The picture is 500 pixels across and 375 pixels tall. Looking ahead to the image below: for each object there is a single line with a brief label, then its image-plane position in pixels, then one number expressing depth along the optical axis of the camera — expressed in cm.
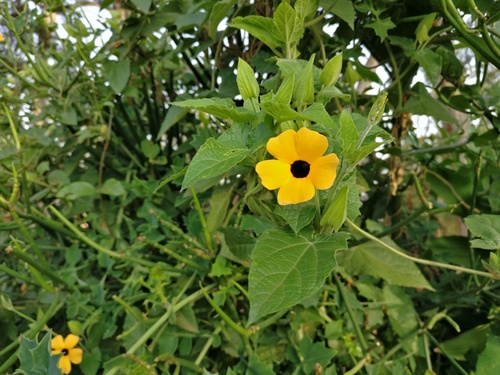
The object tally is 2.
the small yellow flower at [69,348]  55
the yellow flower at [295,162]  29
